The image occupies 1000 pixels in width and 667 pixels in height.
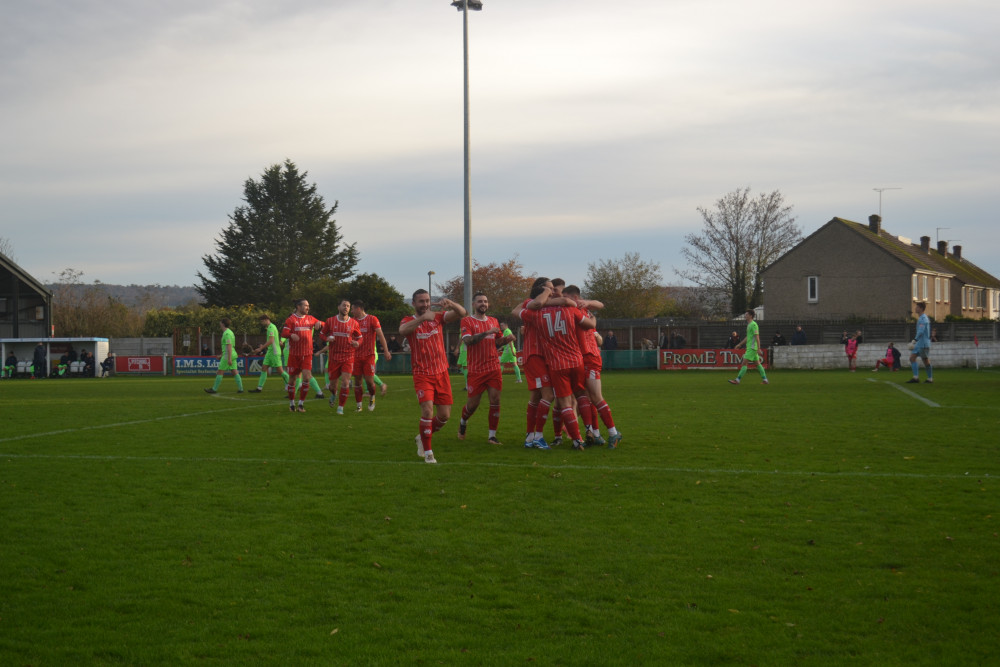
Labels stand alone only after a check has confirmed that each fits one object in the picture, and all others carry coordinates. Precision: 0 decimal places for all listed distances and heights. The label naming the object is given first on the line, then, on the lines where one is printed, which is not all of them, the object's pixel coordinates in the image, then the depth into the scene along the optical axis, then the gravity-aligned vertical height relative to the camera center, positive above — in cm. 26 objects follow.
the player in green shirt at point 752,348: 2451 -9
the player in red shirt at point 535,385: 1095 -53
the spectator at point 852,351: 3394 -24
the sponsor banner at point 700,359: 3678 -61
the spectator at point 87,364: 4078 -101
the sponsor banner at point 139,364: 4247 -102
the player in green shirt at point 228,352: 2266 -22
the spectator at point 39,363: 4050 -93
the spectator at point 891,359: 3331 -54
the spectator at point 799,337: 3800 +36
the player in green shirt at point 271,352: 2127 -21
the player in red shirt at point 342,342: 1609 +4
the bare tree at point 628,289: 6738 +442
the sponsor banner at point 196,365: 4165 -106
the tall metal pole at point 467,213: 3016 +476
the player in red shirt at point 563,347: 1077 -3
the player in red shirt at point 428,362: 1008 -21
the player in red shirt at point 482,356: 1120 -16
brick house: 5500 +451
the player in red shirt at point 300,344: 1702 +0
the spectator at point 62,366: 4084 -108
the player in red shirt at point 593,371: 1110 -35
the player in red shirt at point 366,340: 1623 +8
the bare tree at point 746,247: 6391 +742
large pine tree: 7194 +829
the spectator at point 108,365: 4127 -105
